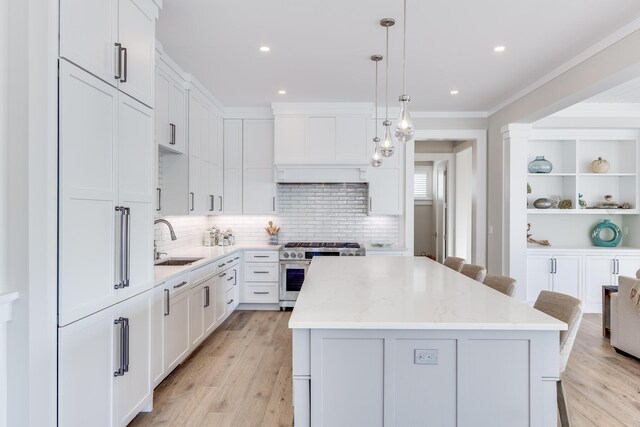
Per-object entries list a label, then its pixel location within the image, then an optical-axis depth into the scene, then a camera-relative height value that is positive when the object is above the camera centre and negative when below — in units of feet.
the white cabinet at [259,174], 18.38 +1.83
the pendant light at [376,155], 12.03 +1.78
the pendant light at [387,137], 9.85 +2.06
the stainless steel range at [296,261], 17.15 -2.01
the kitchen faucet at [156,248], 11.77 -1.14
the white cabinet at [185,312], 9.24 -2.76
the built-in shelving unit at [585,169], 18.11 +2.16
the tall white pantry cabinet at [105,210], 5.90 +0.07
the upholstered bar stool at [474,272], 10.27 -1.50
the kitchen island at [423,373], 5.54 -2.20
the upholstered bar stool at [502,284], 8.41 -1.51
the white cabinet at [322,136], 17.63 +3.44
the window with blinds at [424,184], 30.25 +2.32
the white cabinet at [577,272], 17.29 -2.44
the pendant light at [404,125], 8.01 +1.78
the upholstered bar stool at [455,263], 11.87 -1.46
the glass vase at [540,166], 18.32 +2.23
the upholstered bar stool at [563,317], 6.36 -1.69
